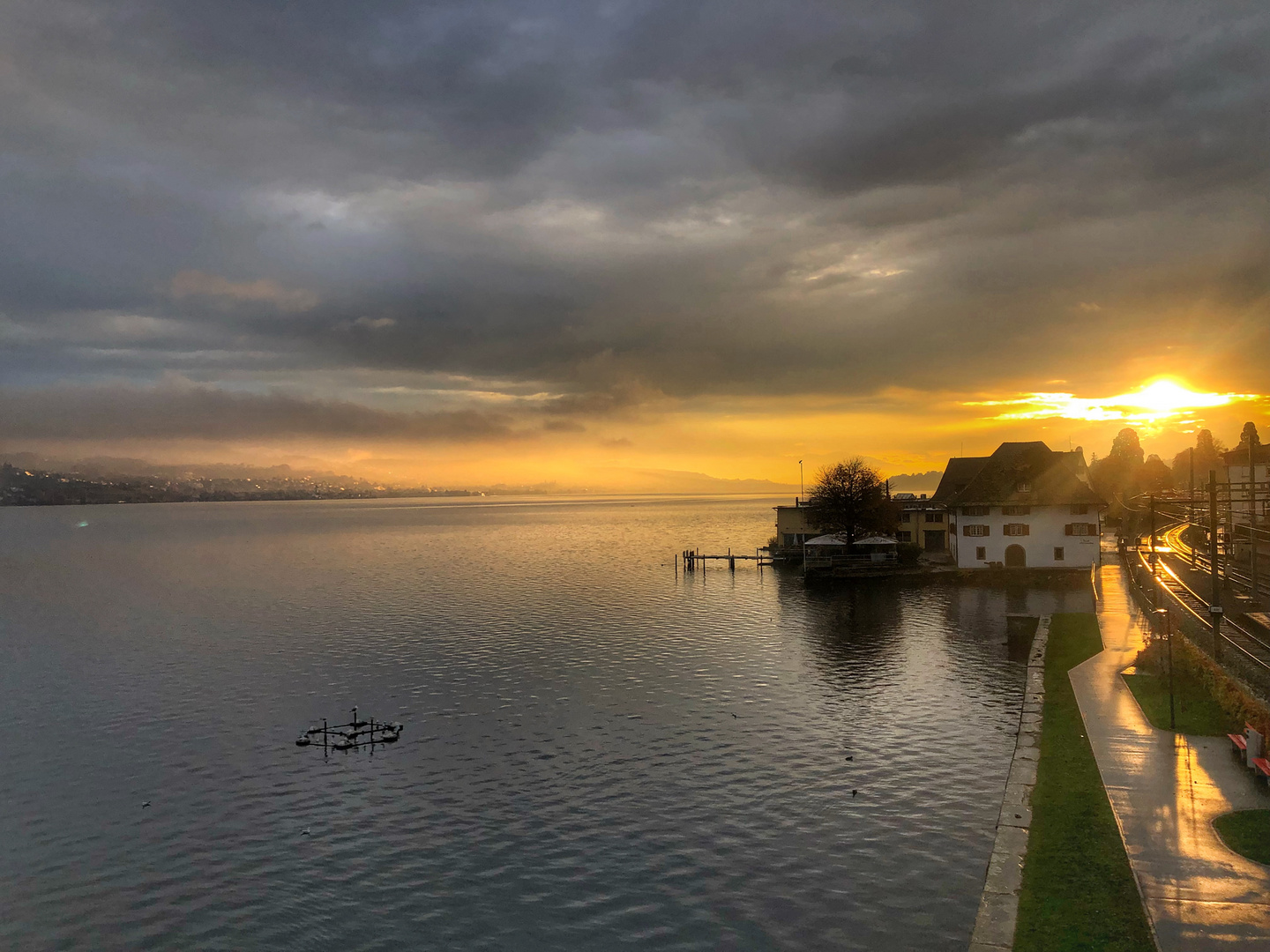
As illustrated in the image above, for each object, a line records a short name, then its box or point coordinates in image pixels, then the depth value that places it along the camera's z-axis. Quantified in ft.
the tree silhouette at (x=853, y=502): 310.65
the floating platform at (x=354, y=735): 117.38
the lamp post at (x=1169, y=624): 94.99
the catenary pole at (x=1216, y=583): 111.26
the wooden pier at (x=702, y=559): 349.82
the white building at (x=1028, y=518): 270.87
